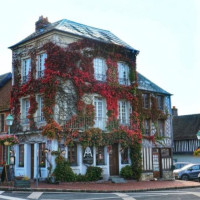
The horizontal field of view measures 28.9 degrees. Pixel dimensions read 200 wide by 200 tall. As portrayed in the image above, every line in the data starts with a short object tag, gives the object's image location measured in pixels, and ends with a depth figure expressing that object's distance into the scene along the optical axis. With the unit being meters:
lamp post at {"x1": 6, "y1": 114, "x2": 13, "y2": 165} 20.12
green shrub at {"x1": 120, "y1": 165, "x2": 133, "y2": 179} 24.20
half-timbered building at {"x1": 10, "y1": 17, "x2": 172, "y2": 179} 22.38
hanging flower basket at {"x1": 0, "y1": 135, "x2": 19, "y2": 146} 20.16
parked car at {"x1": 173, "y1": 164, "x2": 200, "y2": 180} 27.64
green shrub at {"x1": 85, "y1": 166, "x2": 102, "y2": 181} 22.33
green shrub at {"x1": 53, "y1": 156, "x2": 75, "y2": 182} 21.15
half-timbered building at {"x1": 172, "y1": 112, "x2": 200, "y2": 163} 36.06
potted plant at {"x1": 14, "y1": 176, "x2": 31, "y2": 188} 18.00
